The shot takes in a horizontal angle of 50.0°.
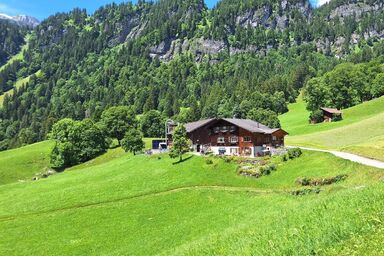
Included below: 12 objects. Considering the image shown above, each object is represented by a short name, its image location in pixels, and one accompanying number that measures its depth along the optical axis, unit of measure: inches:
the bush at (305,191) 1852.4
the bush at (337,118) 4985.2
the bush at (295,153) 2598.4
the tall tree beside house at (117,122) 5295.3
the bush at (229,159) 2768.2
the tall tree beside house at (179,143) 3097.9
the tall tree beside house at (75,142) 4672.5
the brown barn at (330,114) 5018.7
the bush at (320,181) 1986.1
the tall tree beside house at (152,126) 5935.0
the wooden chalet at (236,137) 3319.4
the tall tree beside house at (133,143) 3929.4
